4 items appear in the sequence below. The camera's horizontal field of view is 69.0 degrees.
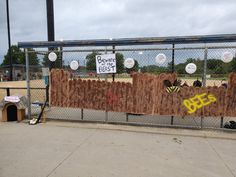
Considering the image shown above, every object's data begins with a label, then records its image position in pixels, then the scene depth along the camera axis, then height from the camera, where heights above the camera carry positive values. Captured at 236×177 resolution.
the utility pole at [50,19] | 7.31 +2.41
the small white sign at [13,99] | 5.59 -0.78
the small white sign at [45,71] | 5.89 +0.12
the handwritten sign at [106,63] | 5.21 +0.38
